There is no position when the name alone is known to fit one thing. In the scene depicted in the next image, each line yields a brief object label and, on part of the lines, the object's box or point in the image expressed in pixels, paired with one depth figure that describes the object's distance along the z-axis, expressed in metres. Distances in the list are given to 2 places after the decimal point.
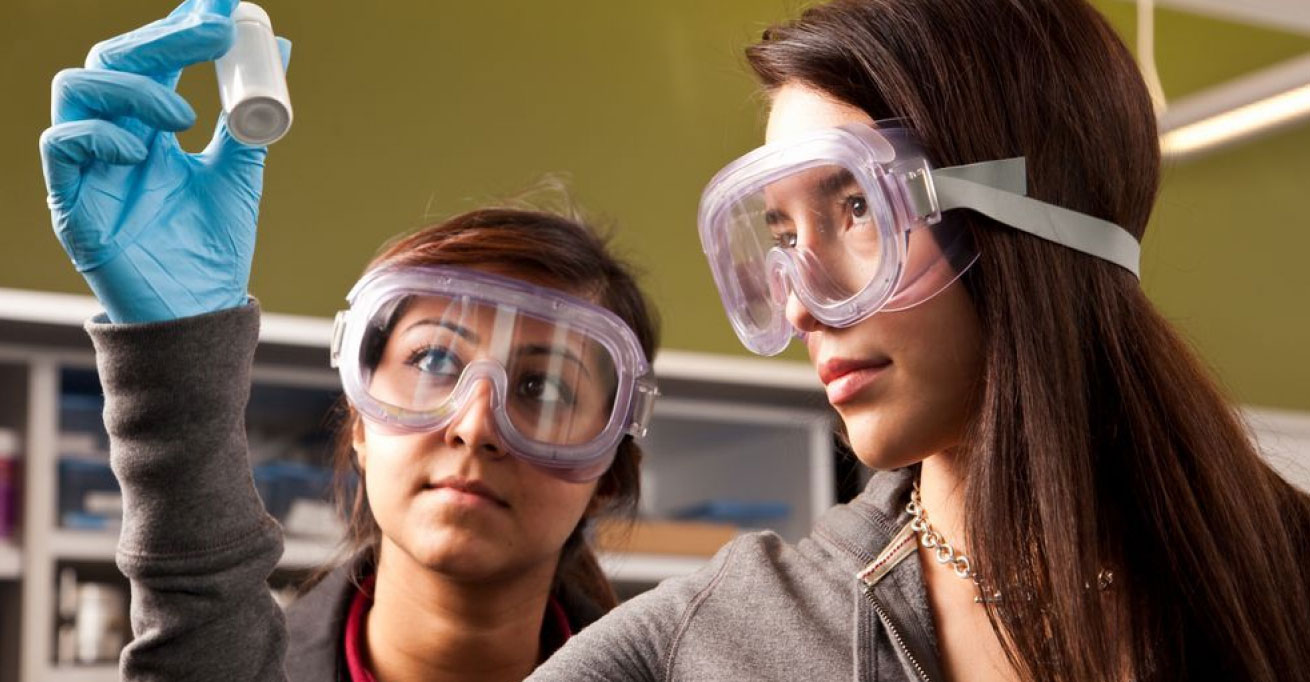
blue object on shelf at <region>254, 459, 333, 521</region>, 3.02
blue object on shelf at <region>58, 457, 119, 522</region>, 2.88
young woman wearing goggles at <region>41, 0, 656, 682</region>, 1.22
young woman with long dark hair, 1.31
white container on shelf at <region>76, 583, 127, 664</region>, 2.85
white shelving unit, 2.77
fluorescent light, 3.23
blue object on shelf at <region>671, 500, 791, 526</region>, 3.47
